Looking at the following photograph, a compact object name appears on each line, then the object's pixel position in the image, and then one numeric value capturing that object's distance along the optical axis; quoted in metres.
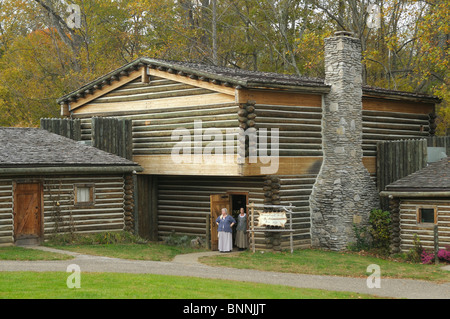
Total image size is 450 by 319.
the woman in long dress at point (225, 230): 26.77
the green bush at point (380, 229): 28.42
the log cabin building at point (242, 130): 26.81
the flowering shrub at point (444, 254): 24.77
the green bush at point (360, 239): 28.82
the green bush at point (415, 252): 25.63
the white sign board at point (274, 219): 26.00
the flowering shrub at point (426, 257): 25.03
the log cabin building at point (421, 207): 25.34
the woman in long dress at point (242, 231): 27.20
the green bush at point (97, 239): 26.87
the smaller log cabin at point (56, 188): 25.92
